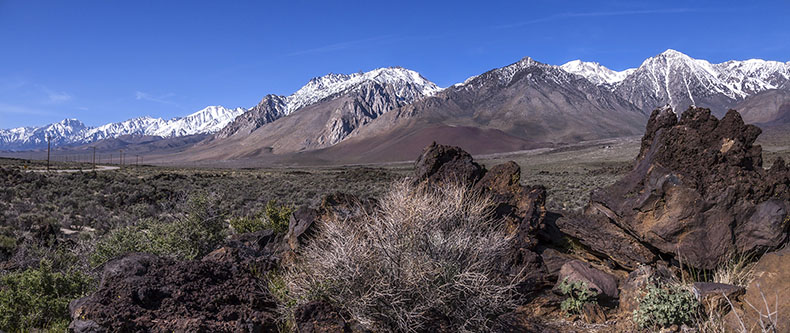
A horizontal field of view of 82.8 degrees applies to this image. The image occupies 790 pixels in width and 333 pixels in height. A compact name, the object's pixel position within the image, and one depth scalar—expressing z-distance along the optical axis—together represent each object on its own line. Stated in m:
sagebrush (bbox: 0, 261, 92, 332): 4.68
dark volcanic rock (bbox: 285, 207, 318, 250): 6.61
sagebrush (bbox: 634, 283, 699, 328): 4.38
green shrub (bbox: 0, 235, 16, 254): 9.54
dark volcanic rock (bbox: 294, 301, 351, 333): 3.79
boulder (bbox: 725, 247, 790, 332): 4.07
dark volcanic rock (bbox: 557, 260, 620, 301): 5.24
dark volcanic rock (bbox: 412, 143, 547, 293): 5.61
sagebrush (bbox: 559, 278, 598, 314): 5.02
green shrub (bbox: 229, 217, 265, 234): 10.12
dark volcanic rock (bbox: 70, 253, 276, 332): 3.68
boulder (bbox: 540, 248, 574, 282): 5.67
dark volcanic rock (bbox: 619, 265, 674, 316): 5.03
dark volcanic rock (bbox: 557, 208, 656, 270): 5.80
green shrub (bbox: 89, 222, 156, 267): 6.77
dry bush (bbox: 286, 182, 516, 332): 4.00
